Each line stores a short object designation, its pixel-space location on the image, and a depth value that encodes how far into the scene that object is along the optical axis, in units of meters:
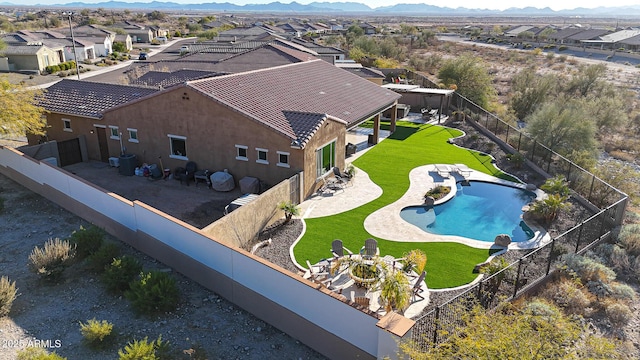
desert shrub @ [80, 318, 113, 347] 11.38
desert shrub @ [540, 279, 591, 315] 14.71
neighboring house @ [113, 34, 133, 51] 96.81
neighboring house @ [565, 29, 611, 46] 113.13
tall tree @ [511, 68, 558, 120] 41.07
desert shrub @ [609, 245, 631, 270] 17.41
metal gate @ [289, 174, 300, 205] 19.92
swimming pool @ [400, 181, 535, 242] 19.16
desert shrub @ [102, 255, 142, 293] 13.77
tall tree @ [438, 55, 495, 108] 44.47
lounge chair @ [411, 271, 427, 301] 13.58
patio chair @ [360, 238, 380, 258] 14.88
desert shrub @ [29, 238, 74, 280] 14.35
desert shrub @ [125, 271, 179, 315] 12.79
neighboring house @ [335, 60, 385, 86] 42.56
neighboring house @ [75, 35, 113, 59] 84.06
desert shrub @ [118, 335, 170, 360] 10.29
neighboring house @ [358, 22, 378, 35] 147.38
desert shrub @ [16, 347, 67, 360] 10.19
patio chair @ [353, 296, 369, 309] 12.15
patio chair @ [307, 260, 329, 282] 14.19
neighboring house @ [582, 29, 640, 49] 108.44
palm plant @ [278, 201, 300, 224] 18.97
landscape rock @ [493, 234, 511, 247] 17.45
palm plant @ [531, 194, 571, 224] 19.48
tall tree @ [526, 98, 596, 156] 28.19
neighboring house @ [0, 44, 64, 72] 63.16
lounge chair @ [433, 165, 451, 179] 25.10
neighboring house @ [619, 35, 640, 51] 103.19
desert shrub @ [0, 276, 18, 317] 12.61
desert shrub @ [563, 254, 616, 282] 16.16
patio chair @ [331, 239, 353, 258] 15.02
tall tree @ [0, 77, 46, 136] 22.52
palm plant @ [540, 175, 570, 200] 21.28
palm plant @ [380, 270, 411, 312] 11.56
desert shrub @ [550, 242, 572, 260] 16.66
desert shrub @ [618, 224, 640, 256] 17.89
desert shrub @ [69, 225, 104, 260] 15.66
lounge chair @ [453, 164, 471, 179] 25.19
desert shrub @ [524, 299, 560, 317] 12.77
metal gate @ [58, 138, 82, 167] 25.73
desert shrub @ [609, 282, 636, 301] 15.46
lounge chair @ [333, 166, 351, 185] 23.54
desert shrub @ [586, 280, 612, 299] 15.54
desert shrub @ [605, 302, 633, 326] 14.34
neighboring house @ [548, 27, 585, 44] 120.44
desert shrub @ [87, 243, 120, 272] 14.86
